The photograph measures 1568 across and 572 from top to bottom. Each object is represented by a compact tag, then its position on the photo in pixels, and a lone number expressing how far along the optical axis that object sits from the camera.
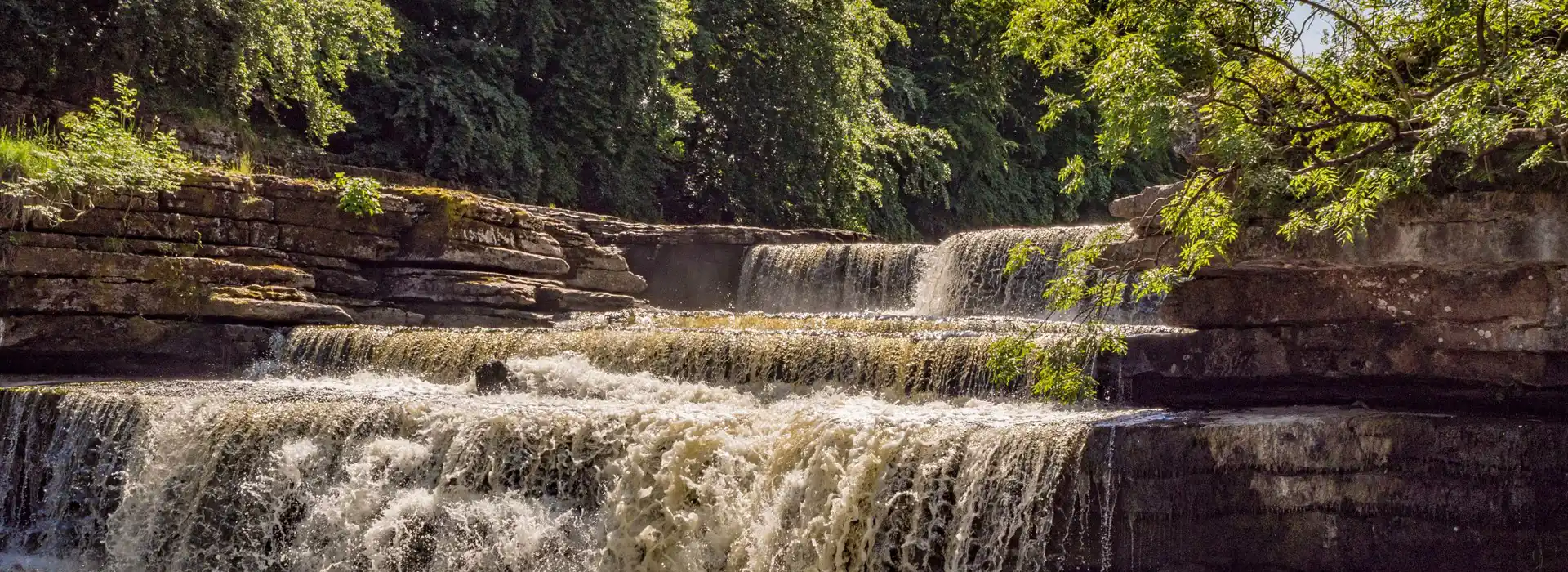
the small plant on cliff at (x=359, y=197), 13.45
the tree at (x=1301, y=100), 6.45
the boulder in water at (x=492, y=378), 10.55
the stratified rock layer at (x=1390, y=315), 6.75
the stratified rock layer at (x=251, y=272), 11.37
